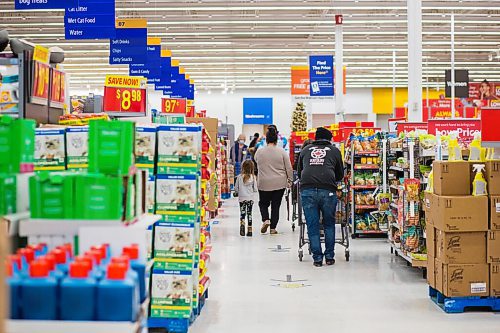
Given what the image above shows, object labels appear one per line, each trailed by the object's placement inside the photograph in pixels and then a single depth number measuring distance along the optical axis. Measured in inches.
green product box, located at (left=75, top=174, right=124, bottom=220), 130.8
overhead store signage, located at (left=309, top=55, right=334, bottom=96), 884.6
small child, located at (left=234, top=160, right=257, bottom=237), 484.4
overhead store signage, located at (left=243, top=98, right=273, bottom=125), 1499.8
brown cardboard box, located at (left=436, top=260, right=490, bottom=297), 260.5
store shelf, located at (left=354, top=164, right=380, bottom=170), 464.5
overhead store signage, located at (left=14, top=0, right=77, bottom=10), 383.9
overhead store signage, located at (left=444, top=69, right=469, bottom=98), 941.2
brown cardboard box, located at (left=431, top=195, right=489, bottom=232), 258.2
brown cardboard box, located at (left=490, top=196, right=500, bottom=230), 258.2
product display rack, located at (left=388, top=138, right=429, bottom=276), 327.6
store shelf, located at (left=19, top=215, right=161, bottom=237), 130.1
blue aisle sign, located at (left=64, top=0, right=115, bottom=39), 472.7
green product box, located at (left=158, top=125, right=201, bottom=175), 224.4
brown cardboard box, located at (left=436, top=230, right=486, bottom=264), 259.9
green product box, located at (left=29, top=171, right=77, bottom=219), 131.0
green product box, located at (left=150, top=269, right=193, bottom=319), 226.7
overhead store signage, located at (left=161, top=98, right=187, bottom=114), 641.0
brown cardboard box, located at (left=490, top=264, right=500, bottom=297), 260.8
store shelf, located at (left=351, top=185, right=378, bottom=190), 466.9
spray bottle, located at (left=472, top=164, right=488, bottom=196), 259.8
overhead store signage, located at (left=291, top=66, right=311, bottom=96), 1007.0
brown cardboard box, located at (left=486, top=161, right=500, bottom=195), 258.7
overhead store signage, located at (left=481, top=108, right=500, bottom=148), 258.4
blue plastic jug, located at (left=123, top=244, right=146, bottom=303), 121.3
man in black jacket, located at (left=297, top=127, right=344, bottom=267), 359.3
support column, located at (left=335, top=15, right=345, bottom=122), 781.7
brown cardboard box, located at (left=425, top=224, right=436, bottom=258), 273.6
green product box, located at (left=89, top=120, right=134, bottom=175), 139.9
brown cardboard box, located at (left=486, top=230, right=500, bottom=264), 259.4
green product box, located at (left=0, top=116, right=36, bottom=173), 132.0
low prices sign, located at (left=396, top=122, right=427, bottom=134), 416.8
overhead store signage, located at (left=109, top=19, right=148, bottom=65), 627.5
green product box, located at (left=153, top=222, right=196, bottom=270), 225.5
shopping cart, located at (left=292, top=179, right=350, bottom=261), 380.5
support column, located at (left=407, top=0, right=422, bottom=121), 451.5
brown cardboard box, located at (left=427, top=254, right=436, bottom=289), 273.5
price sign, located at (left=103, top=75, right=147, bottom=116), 419.2
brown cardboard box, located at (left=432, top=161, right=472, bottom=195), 264.4
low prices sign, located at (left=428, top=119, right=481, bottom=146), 365.1
